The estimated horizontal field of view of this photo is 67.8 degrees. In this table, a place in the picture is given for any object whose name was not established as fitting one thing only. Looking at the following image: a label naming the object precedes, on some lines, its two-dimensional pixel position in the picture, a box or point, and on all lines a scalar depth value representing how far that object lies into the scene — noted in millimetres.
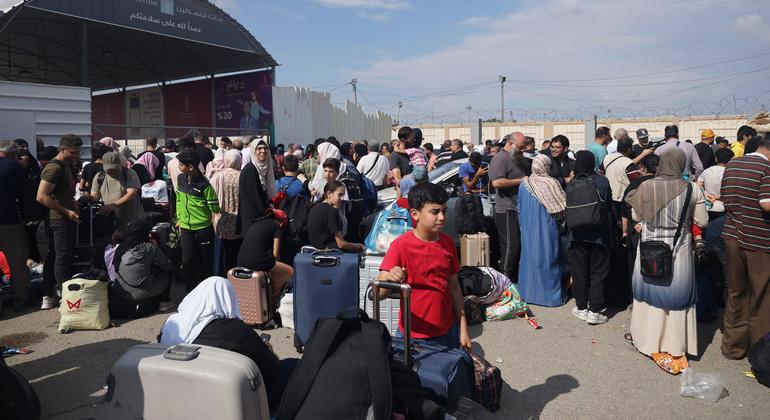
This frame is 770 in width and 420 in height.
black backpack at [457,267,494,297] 6062
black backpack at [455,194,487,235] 7098
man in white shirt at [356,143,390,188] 9742
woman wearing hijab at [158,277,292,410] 3078
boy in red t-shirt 3543
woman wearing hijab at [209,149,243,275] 6836
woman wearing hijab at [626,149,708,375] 4898
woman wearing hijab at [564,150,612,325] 6102
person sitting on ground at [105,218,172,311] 6395
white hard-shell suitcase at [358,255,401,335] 5586
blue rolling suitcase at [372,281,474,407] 3086
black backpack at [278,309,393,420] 2391
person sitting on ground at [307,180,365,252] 6156
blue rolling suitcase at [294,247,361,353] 5246
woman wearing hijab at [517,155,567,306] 6660
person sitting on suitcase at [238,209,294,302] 5914
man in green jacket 6660
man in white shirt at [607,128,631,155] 7395
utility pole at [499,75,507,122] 54156
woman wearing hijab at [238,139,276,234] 6547
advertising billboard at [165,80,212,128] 26297
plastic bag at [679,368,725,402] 4355
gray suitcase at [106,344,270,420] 2342
